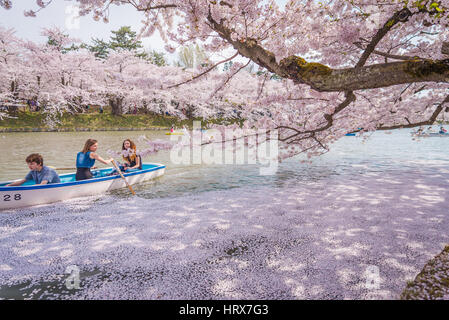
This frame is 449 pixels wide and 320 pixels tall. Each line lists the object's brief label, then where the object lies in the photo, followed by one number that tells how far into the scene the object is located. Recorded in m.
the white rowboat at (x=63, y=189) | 5.91
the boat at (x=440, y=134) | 25.14
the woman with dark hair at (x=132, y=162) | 8.79
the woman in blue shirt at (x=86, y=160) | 6.94
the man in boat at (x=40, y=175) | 6.08
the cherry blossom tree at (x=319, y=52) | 3.17
